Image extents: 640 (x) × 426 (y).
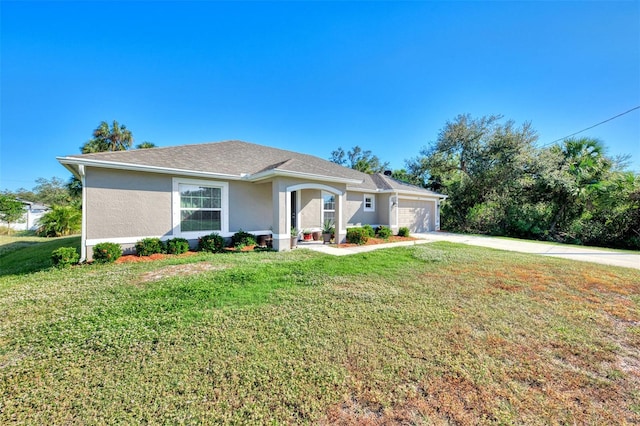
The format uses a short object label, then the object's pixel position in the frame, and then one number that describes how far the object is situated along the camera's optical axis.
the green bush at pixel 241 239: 9.57
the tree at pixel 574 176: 14.89
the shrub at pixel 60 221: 16.31
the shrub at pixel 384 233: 13.21
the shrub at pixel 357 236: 11.22
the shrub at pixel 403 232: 14.27
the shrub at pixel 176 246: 8.45
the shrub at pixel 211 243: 9.02
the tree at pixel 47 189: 42.90
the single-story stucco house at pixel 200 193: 7.70
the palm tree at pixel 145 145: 20.48
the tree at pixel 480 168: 18.06
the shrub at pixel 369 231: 11.77
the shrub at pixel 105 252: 7.18
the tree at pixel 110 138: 20.20
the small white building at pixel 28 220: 19.67
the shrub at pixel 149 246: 7.98
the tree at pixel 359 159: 39.99
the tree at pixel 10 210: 18.70
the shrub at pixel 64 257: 6.71
